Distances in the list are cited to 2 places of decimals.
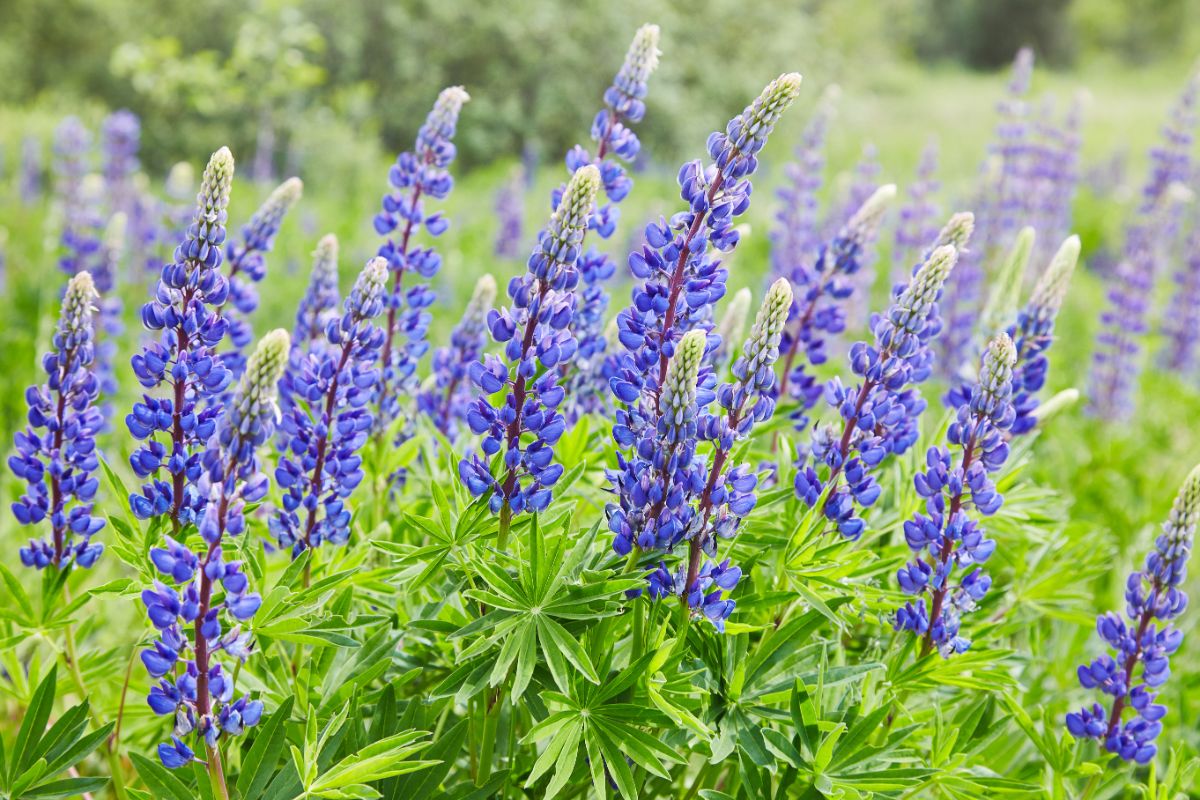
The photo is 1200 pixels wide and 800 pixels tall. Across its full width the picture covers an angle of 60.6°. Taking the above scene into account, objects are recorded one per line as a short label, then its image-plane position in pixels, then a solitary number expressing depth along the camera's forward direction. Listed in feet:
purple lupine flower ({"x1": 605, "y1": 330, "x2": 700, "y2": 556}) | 5.82
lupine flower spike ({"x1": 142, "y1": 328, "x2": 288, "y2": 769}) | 5.16
